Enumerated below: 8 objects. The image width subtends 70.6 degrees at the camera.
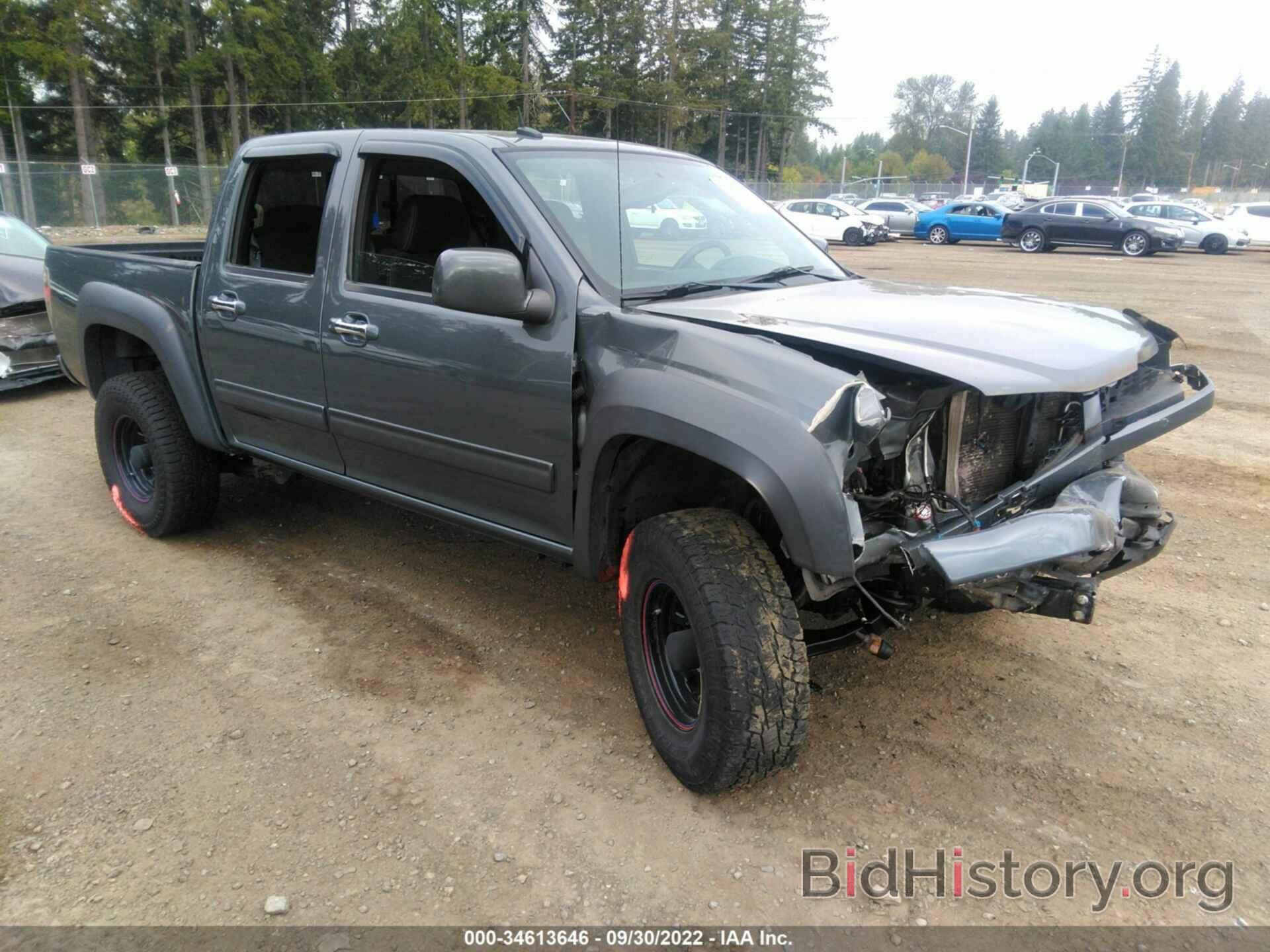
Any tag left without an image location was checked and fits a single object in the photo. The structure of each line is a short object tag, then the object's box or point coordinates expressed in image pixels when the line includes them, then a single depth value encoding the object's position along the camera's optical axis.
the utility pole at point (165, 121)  40.38
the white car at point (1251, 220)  26.16
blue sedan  28.11
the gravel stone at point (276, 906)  2.29
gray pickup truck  2.37
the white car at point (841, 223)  28.20
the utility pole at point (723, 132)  52.84
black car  23.16
